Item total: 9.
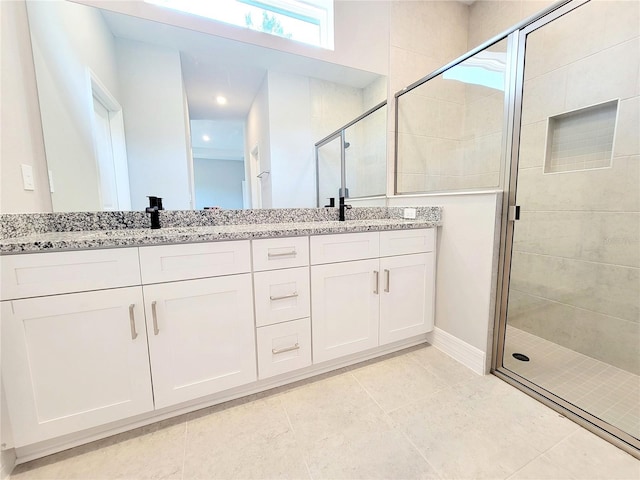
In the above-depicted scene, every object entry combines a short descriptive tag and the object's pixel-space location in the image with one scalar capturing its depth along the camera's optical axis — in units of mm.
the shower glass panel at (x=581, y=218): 1475
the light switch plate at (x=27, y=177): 1147
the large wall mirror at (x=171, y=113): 1282
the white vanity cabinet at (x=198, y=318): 1105
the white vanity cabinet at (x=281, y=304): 1277
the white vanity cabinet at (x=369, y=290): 1436
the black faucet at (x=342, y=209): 1890
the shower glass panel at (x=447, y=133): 1891
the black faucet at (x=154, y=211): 1378
